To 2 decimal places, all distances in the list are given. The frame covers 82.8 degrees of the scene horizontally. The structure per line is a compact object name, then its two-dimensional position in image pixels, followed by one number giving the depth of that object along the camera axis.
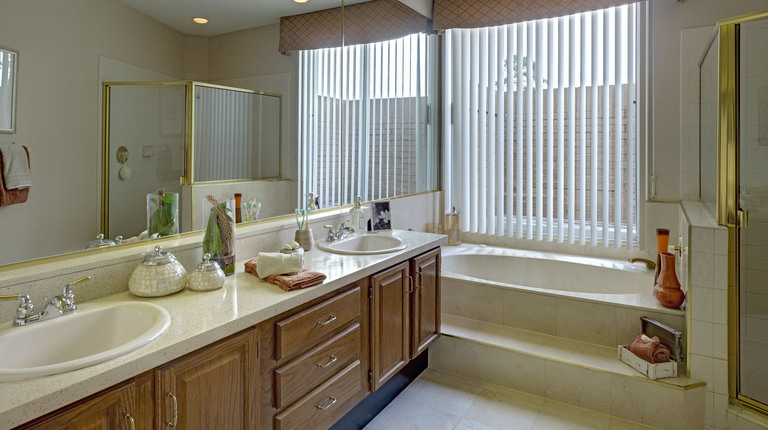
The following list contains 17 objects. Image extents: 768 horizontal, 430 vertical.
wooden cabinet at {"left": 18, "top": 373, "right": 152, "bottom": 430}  0.87
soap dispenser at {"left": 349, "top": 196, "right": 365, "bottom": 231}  2.54
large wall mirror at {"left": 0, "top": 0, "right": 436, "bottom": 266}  1.22
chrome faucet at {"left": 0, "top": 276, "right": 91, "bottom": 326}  1.12
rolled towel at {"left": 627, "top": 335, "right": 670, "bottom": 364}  2.12
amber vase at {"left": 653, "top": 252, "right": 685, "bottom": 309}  2.31
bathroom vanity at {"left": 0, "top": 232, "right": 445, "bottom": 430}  0.92
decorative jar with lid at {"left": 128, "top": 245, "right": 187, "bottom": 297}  1.37
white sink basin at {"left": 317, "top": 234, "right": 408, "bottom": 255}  2.20
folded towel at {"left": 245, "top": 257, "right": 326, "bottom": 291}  1.50
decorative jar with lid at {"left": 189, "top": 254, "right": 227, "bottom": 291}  1.45
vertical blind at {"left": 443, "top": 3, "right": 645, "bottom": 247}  3.10
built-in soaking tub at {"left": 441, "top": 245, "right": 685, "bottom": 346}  2.44
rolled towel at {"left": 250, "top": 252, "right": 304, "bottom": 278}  1.58
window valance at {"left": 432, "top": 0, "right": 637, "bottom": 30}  3.02
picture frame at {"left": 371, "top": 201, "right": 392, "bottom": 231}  2.61
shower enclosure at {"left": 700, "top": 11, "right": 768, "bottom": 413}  1.92
